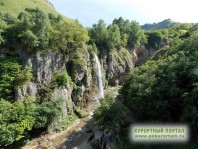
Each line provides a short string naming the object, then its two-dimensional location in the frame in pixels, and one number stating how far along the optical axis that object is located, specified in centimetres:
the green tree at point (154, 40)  7319
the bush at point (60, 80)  3129
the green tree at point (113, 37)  5069
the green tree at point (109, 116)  2331
